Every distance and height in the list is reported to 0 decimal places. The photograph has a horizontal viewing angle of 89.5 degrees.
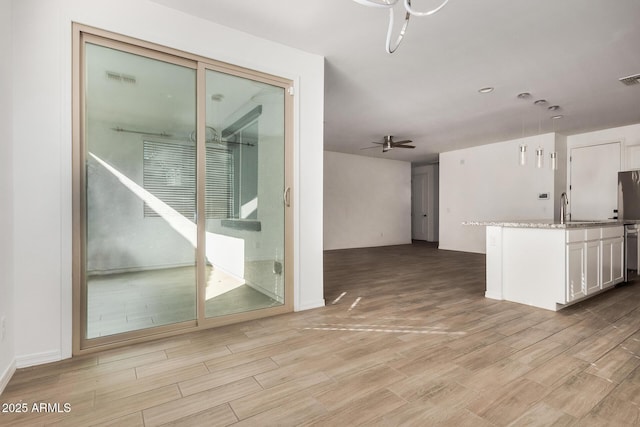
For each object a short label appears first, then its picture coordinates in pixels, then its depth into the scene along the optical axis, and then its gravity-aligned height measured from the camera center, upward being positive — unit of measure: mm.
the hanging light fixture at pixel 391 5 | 1630 +1059
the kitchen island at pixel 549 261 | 3279 -545
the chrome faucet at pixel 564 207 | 3749 +54
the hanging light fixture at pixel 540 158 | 3893 +654
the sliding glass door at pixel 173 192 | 2373 +164
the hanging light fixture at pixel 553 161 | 3934 +623
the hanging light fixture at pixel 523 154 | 3808 +687
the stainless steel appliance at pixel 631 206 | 5352 +98
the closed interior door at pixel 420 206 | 10656 +196
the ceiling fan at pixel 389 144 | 6547 +1390
